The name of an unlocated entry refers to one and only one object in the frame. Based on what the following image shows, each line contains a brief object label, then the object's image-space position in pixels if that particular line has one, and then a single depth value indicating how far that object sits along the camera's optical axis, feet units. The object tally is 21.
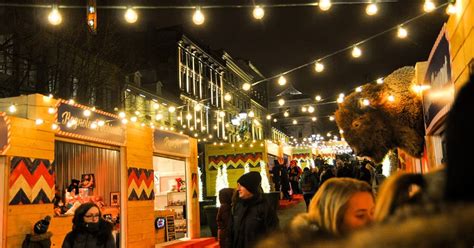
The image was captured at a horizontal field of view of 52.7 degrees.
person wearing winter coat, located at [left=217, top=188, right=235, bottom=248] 28.93
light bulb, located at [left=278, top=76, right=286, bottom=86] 45.48
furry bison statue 20.40
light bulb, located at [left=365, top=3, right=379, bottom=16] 27.78
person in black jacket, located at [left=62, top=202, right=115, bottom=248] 18.10
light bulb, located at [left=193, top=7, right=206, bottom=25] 27.55
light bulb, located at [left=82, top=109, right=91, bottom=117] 32.24
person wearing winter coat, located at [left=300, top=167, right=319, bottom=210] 53.36
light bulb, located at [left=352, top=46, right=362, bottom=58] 36.17
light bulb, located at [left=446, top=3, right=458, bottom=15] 15.00
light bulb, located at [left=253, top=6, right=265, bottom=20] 28.30
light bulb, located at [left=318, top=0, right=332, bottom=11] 27.20
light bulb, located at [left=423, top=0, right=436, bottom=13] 25.80
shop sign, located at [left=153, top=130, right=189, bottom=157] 42.14
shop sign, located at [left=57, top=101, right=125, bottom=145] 30.12
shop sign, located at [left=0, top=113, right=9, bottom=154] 25.39
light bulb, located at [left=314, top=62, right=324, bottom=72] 39.24
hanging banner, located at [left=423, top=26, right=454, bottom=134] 15.96
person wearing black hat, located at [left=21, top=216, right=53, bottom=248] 25.88
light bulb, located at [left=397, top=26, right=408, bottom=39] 31.45
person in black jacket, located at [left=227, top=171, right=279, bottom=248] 18.66
